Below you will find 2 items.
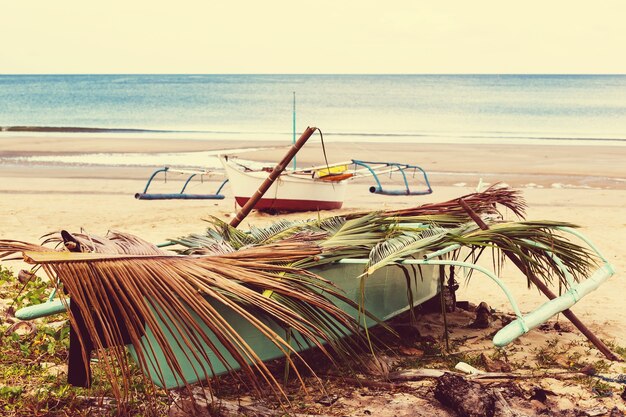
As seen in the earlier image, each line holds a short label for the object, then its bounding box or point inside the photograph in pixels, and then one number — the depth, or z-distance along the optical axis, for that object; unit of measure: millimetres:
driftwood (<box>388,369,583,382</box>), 4473
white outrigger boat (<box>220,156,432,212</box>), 11125
